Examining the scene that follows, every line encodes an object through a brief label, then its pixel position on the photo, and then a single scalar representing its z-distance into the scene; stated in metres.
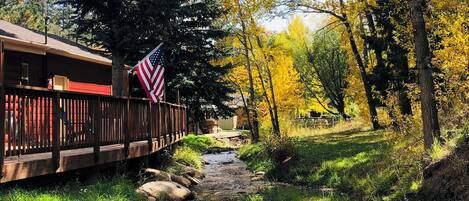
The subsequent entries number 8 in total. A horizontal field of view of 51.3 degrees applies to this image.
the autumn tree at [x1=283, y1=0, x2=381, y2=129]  21.30
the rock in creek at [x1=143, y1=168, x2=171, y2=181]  12.16
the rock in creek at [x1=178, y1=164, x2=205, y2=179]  16.00
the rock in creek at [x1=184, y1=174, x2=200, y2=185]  14.83
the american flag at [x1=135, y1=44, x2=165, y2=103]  13.60
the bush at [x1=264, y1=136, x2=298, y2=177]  16.17
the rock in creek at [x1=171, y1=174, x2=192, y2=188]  13.47
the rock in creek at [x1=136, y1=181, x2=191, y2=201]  10.31
